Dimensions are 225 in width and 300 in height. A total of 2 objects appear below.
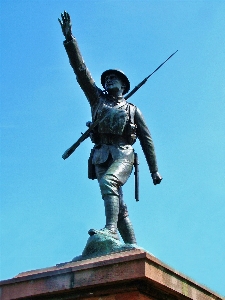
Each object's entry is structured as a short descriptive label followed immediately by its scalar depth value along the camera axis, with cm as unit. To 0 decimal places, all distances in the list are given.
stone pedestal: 413
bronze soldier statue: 596
